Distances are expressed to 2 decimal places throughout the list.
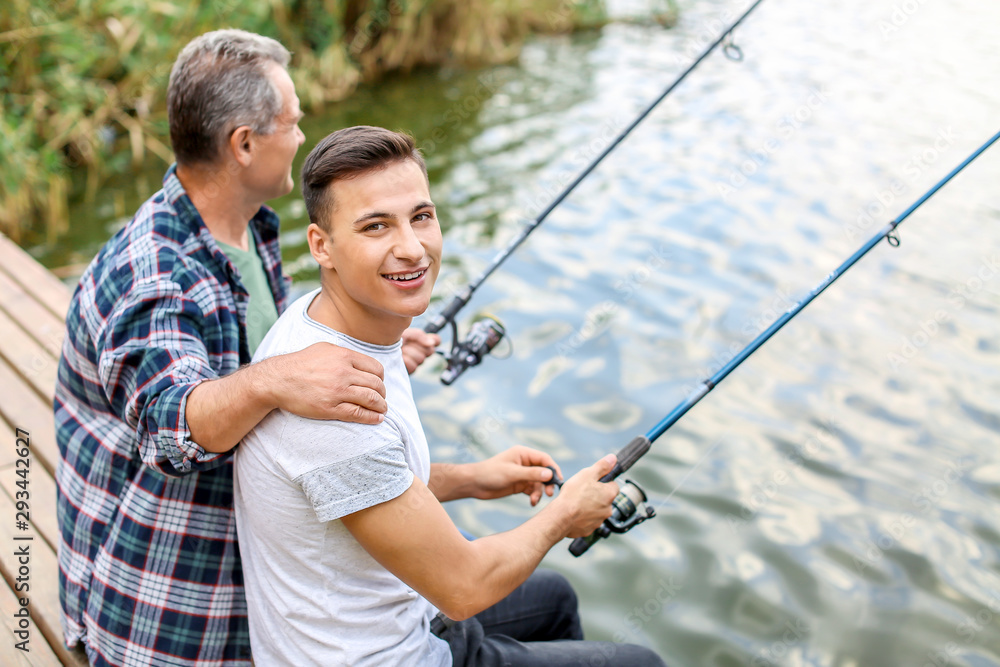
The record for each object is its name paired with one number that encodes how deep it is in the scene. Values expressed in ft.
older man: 5.03
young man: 4.60
